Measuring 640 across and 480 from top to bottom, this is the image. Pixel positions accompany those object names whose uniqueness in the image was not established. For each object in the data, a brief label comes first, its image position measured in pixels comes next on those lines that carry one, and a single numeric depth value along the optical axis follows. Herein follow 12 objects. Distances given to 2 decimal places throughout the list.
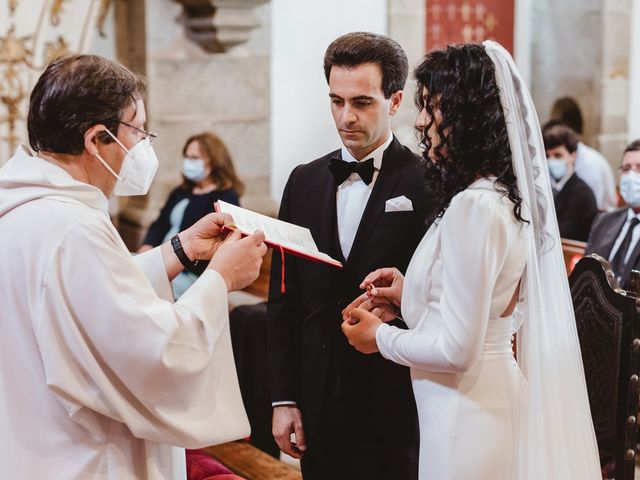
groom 2.61
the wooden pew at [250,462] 3.46
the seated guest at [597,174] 7.48
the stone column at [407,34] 7.46
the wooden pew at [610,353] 3.23
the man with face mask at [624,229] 4.61
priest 1.88
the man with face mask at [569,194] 6.21
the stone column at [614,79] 8.62
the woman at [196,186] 5.45
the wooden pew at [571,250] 5.37
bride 2.12
